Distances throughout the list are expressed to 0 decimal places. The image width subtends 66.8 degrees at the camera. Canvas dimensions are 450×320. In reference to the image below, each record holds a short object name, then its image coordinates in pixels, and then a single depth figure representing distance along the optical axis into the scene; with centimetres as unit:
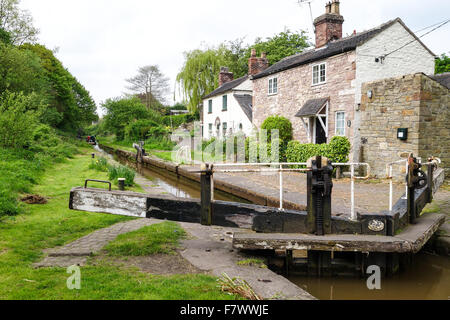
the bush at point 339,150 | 1331
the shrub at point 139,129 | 3656
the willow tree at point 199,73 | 3472
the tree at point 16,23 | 2677
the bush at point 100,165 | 1494
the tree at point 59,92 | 3042
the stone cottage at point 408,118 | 1071
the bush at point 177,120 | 3975
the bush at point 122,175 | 1157
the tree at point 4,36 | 2456
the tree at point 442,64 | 2867
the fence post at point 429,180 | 598
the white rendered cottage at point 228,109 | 2445
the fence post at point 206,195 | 461
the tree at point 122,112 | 4012
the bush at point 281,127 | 1767
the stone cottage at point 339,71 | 1390
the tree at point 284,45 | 3547
